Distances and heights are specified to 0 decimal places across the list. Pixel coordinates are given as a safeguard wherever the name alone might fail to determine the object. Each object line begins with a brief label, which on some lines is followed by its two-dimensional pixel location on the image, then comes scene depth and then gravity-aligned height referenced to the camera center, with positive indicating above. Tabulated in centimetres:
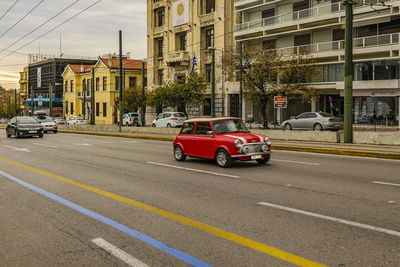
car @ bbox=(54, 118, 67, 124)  6781 -37
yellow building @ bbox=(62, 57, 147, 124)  6962 +633
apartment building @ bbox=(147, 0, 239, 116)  4719 +990
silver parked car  2781 -25
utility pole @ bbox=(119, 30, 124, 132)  3585 +617
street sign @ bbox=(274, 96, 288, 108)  2628 +113
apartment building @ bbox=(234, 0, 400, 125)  3416 +685
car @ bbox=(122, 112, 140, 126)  5191 -4
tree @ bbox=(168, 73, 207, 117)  4316 +286
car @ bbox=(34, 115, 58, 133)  3747 -48
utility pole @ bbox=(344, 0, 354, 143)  1827 +180
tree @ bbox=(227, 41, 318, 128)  3194 +368
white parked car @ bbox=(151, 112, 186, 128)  3850 -4
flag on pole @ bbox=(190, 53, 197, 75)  4888 +680
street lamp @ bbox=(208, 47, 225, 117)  4394 +409
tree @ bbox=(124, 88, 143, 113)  5862 +287
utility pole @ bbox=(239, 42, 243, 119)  3238 +369
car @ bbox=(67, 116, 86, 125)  5706 -18
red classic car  1130 -69
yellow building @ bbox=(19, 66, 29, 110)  12593 +1201
